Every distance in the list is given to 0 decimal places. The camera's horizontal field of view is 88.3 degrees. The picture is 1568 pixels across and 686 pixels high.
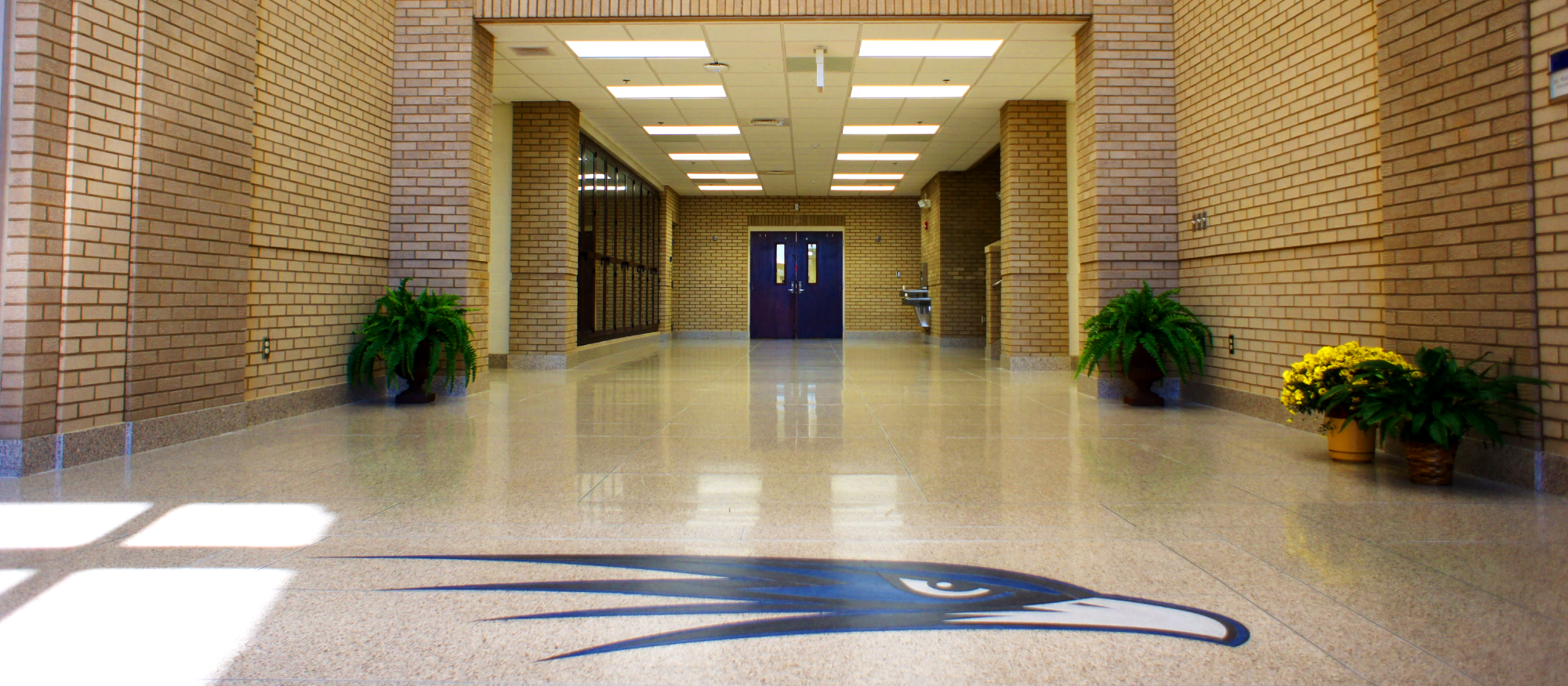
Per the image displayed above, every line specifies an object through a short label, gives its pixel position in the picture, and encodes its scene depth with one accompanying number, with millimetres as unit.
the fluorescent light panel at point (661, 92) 9039
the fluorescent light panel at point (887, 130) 11117
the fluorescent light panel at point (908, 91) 9055
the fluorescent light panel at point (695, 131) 11216
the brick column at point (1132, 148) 6324
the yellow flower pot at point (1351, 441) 3656
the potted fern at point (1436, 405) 3121
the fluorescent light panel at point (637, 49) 7461
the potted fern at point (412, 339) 5629
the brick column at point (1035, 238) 9305
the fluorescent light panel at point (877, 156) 13086
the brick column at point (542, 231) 9492
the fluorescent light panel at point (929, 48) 7461
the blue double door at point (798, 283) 18516
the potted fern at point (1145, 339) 5551
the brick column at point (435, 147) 6387
